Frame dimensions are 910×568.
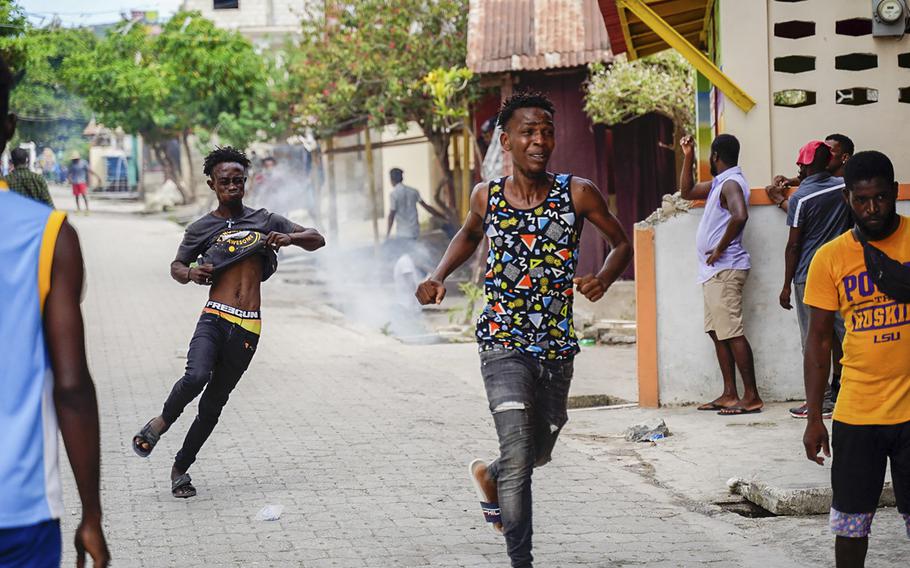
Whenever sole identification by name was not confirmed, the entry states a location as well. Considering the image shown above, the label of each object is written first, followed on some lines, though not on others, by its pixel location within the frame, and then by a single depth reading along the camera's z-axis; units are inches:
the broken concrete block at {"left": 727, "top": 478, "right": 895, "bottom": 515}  248.5
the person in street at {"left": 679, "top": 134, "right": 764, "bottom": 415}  346.3
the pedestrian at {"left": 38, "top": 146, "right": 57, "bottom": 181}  2281.0
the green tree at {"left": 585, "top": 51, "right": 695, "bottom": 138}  514.0
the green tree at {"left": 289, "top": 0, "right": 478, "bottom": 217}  754.2
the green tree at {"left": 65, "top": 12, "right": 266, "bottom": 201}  1296.8
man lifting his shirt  269.3
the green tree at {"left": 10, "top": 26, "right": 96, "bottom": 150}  1021.5
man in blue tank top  109.5
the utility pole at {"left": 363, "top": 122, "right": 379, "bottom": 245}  814.5
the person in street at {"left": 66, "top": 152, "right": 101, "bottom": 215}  1627.7
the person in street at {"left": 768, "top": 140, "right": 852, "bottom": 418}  323.3
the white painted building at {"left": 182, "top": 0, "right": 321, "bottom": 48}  2009.1
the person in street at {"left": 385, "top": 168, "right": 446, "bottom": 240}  713.6
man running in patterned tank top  191.0
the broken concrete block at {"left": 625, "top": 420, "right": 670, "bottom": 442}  327.6
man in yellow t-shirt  171.9
